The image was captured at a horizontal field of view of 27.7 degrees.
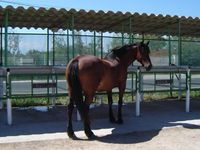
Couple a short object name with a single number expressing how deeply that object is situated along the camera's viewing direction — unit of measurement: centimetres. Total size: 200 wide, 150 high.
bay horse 908
